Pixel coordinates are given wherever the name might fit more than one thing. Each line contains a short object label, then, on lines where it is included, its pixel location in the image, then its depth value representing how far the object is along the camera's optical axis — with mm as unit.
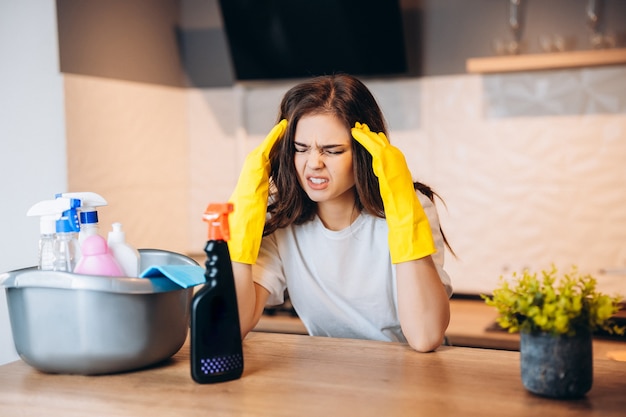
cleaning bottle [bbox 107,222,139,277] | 1307
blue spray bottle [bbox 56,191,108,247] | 1294
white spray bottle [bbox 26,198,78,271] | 1290
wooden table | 1061
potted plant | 1051
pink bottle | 1239
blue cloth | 1228
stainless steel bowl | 1196
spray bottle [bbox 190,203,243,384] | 1180
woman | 1506
